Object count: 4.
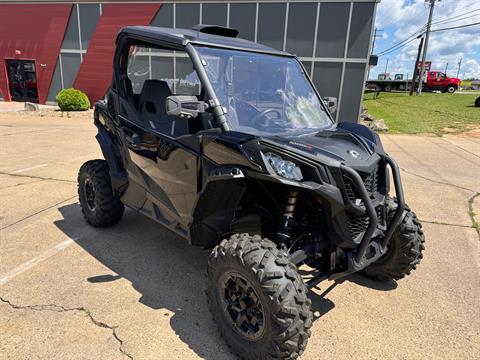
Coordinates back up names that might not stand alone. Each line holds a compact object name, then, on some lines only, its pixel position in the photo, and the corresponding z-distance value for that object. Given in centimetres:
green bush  1606
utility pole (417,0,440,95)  3572
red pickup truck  4294
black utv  228
